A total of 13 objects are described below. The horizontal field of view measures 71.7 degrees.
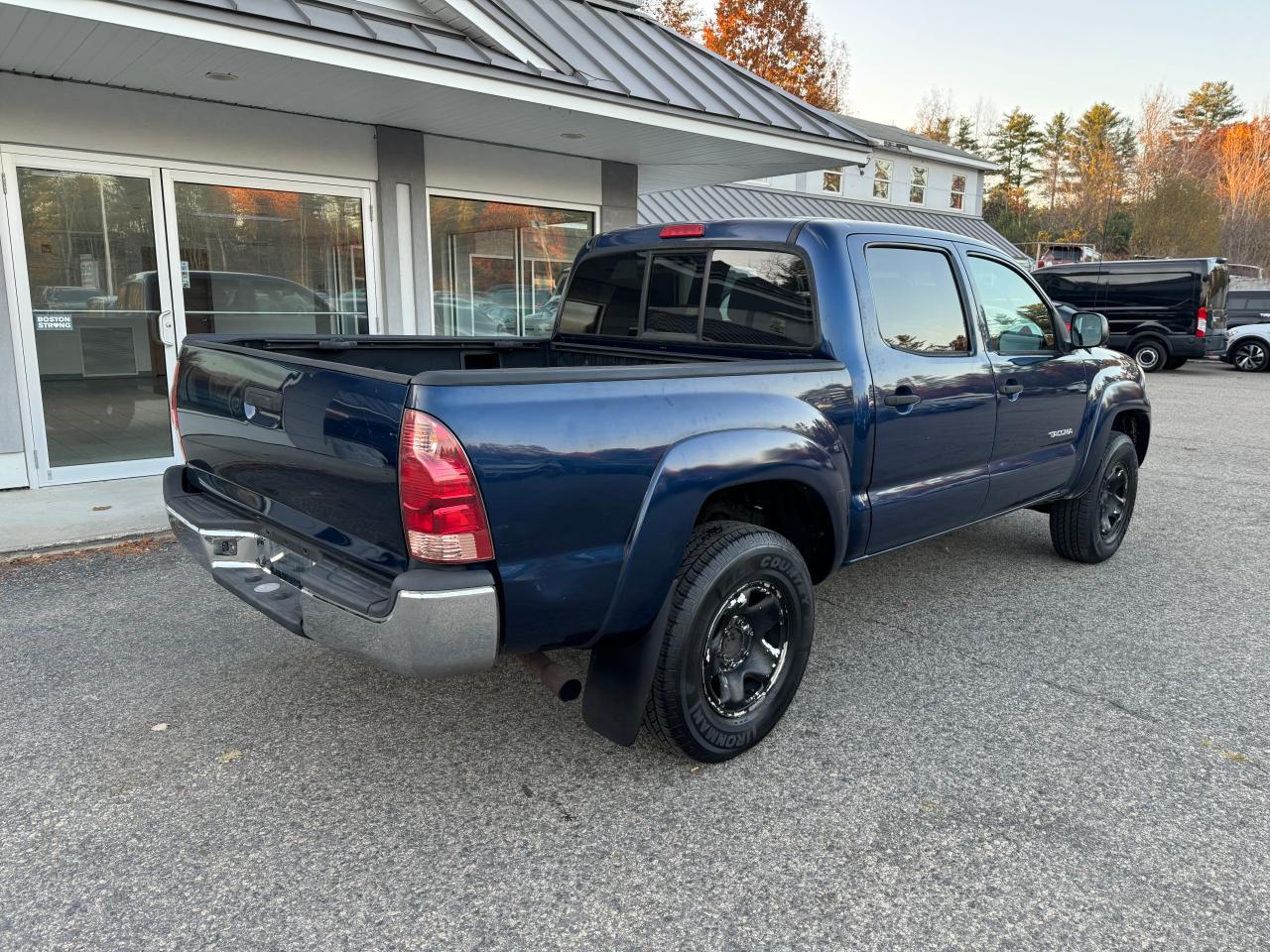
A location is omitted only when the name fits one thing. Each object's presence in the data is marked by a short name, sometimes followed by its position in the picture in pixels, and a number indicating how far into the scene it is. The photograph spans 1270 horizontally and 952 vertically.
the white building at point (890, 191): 18.17
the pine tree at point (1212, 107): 59.16
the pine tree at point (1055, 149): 60.78
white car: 18.75
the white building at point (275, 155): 6.02
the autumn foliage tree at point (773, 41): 32.28
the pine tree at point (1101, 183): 45.62
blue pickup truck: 2.40
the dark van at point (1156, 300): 16.92
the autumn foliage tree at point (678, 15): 32.88
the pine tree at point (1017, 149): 63.50
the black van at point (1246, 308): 19.73
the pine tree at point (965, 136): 64.31
